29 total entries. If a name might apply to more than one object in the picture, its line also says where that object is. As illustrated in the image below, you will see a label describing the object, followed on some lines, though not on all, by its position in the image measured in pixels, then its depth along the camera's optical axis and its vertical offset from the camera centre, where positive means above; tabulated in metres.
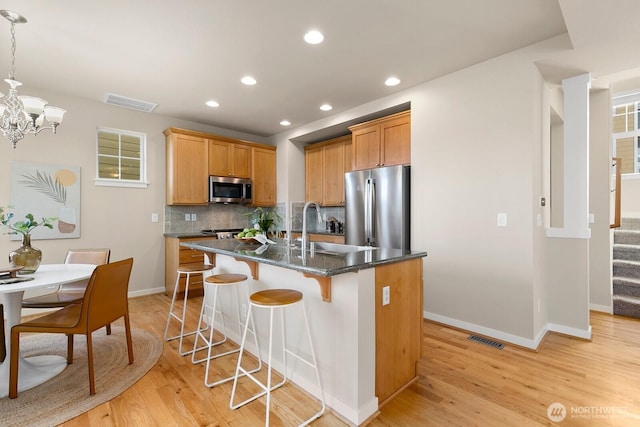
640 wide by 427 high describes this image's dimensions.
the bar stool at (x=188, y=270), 2.65 -0.51
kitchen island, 1.72 -0.68
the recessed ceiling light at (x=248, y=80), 3.37 +1.52
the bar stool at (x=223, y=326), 2.20 -1.01
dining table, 1.97 -0.72
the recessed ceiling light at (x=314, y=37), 2.51 +1.50
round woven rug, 1.84 -1.21
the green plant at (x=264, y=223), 2.92 -0.09
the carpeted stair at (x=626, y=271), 3.49 -0.74
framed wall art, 3.54 +0.25
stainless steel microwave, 4.89 +0.40
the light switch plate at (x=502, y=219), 2.85 -0.07
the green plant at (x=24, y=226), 2.24 -0.08
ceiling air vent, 3.89 +1.51
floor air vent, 2.74 -1.22
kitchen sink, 2.52 -0.30
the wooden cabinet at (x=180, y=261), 4.28 -0.69
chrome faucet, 2.32 -0.19
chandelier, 2.37 +0.83
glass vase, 2.28 -0.33
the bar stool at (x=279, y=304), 1.73 -0.52
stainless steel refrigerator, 3.54 +0.06
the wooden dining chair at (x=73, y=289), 2.58 -0.73
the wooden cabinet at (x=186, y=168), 4.53 +0.70
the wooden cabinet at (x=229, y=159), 4.94 +0.94
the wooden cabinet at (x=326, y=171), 4.97 +0.74
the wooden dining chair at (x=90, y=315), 1.97 -0.72
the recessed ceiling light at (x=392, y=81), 3.39 +1.50
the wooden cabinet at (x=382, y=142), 3.76 +0.94
